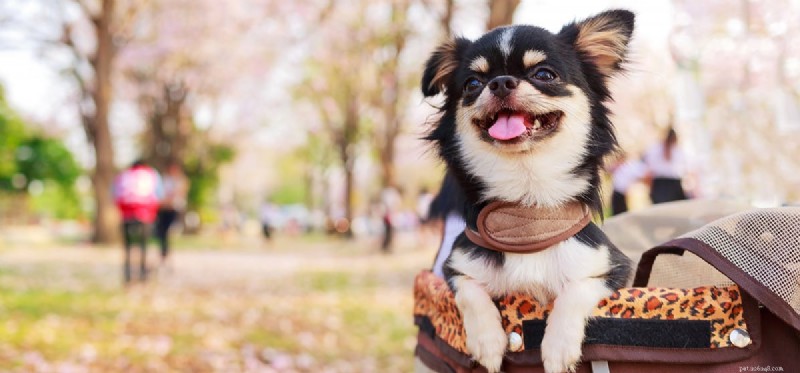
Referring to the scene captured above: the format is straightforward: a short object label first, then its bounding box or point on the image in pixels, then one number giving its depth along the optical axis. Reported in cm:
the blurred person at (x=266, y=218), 2502
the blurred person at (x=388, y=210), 1664
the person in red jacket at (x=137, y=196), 747
